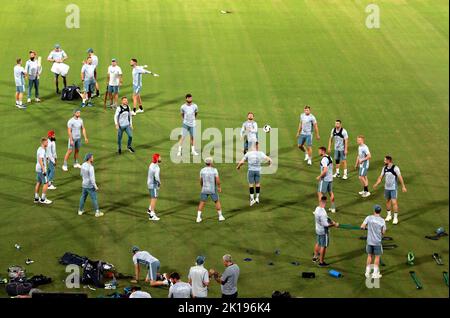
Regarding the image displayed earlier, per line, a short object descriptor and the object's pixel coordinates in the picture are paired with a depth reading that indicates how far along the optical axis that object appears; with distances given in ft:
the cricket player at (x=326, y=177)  115.24
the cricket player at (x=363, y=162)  120.47
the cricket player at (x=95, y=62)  143.33
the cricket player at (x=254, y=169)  116.88
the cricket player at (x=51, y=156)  118.32
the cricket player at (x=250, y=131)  127.34
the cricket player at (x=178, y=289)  93.91
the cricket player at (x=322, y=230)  104.17
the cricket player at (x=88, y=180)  112.57
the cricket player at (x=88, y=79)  141.59
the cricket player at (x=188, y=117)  129.18
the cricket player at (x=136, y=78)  140.26
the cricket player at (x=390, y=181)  114.11
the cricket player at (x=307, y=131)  127.34
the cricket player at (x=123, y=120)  127.44
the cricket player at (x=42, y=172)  116.16
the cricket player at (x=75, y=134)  124.57
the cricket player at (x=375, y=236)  103.19
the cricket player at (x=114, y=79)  139.33
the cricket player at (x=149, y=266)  102.42
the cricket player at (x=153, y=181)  113.50
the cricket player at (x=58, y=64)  146.51
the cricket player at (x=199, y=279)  96.68
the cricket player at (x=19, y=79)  141.28
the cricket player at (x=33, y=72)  142.00
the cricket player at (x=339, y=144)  123.44
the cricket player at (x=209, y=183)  112.78
